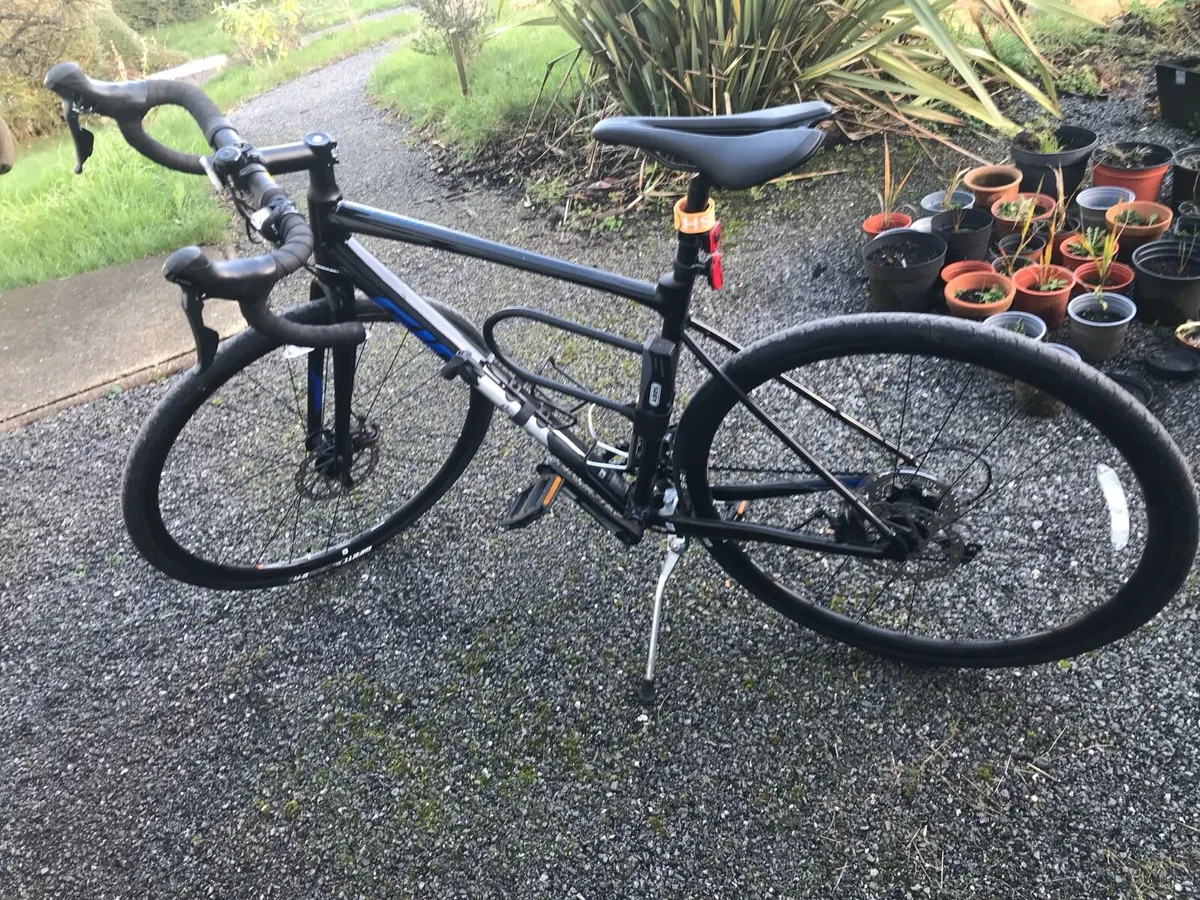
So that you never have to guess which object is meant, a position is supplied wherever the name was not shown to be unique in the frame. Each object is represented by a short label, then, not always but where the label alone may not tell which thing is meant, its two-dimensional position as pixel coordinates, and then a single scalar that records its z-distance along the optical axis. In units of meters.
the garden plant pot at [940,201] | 3.30
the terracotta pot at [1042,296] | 2.70
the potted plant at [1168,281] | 2.61
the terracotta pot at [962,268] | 2.86
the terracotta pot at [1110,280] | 2.72
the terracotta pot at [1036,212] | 3.11
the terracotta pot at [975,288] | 2.66
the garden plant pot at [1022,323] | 2.56
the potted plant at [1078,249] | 2.85
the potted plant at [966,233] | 3.04
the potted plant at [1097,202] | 3.13
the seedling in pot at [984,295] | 2.74
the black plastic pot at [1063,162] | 3.38
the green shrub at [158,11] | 15.50
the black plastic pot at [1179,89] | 3.64
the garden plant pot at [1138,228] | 2.85
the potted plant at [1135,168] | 3.17
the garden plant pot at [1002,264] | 2.95
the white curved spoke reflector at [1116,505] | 1.85
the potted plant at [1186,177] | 3.13
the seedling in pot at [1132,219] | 2.93
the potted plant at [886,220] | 3.28
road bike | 1.44
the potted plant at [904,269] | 2.89
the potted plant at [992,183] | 3.30
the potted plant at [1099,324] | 2.54
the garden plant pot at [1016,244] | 3.07
